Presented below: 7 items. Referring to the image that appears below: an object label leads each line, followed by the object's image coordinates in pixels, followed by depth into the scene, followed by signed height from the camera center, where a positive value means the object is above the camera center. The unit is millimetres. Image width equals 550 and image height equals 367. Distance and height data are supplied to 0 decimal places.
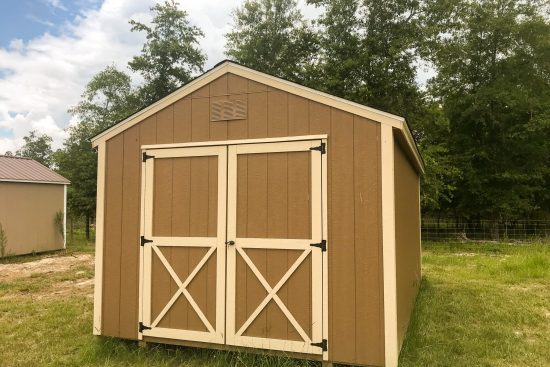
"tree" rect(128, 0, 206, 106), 17641 +6685
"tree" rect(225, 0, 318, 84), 17969 +7483
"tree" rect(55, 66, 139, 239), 16641 +3733
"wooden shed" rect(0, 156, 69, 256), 11141 +46
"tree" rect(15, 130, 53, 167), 41625 +6214
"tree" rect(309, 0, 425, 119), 15469 +5871
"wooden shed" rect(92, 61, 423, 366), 3566 -142
